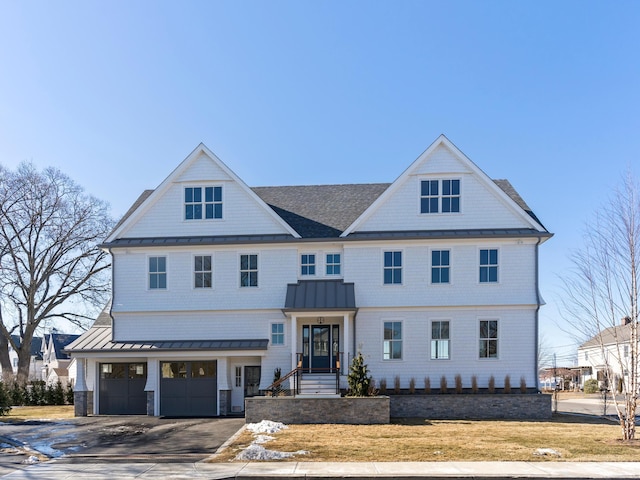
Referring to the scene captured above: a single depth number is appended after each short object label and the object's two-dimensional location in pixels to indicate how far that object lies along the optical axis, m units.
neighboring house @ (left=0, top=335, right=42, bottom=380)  75.00
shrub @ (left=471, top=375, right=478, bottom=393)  20.48
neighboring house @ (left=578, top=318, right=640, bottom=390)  42.59
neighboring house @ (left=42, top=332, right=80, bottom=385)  63.04
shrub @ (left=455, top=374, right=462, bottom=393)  20.49
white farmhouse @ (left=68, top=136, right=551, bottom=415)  21.03
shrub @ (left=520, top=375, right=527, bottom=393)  20.56
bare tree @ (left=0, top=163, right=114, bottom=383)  33.50
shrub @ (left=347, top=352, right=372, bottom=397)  18.16
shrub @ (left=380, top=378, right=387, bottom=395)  20.61
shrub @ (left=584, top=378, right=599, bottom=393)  42.81
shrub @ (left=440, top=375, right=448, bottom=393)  20.58
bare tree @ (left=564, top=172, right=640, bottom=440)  14.18
